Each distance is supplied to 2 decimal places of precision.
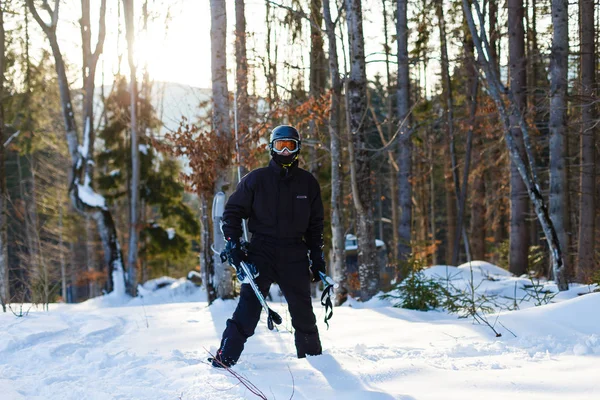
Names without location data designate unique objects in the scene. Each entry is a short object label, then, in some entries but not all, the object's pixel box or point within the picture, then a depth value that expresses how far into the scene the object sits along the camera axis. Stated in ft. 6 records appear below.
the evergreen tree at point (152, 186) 75.15
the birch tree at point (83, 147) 49.20
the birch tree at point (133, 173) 53.78
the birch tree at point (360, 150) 31.65
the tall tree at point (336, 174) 33.35
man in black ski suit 15.47
